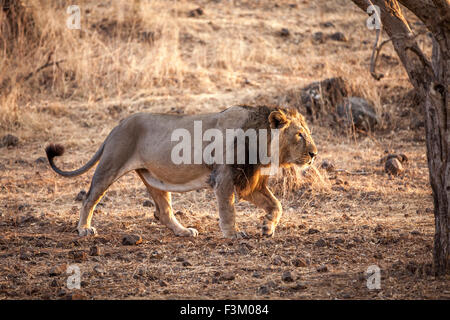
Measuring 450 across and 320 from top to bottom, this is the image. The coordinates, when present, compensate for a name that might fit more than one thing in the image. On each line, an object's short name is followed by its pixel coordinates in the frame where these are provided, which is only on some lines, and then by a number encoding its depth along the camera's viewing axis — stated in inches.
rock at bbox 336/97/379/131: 772.6
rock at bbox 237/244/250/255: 391.5
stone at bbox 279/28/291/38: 1078.4
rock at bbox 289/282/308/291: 317.1
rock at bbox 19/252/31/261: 392.2
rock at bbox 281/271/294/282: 328.5
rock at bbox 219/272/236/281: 337.7
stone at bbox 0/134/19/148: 756.6
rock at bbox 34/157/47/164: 696.4
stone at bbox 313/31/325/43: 1065.5
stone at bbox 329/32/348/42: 1065.6
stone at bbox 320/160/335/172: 619.2
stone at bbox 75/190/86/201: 571.3
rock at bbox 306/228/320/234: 441.1
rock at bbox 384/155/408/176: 613.4
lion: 428.8
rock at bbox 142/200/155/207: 555.8
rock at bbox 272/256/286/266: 364.8
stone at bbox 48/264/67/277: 355.9
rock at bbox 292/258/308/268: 358.3
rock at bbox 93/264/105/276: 354.4
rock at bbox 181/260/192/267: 370.3
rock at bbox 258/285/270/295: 312.2
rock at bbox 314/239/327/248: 399.5
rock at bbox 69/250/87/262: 385.4
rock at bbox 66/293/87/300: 307.9
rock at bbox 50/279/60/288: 332.6
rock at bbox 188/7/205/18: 1137.6
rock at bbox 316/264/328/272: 346.0
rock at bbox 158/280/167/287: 333.0
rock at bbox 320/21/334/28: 1127.0
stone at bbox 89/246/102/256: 394.6
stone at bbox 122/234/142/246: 423.5
